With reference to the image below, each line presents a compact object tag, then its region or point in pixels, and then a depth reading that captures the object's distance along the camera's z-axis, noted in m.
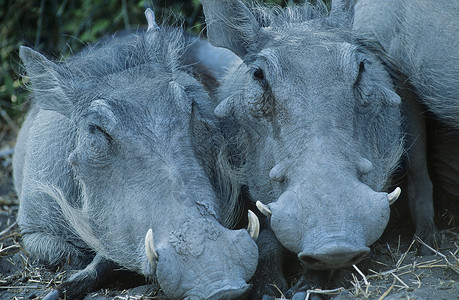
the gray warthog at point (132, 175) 5.36
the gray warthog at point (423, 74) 7.12
